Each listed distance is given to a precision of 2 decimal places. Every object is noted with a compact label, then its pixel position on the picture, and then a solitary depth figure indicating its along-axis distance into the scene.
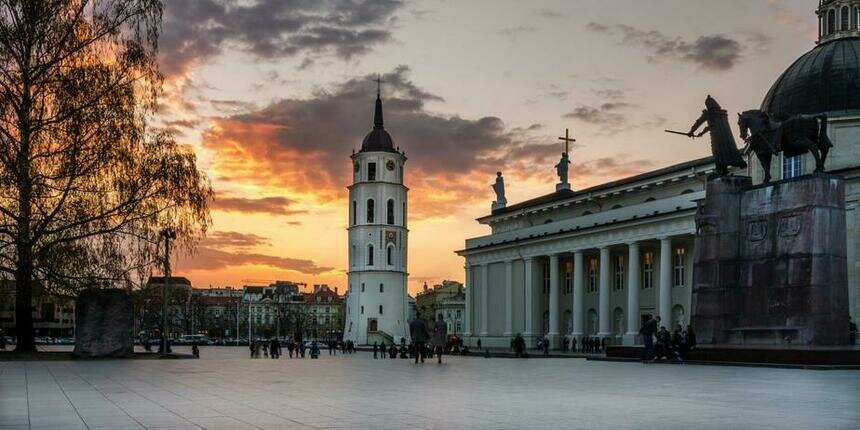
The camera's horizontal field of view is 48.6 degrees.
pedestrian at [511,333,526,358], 48.84
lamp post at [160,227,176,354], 37.12
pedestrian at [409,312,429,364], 30.95
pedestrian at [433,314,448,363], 33.38
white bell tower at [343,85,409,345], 118.94
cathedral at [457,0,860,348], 54.12
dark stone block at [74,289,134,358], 35.34
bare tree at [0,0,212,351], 34.44
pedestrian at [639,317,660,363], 30.31
